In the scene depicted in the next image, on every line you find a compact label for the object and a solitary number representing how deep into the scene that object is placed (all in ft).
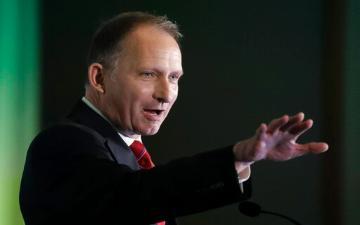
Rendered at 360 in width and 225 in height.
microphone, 11.86
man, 10.65
